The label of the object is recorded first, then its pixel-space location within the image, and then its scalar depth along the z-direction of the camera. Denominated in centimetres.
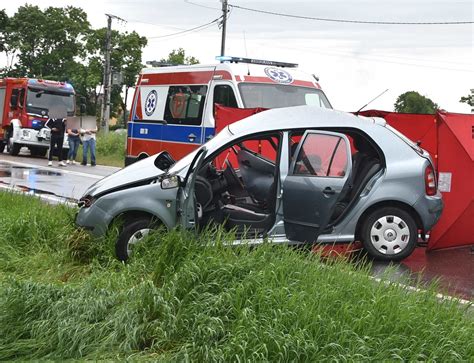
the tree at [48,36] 6950
